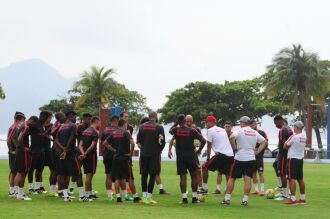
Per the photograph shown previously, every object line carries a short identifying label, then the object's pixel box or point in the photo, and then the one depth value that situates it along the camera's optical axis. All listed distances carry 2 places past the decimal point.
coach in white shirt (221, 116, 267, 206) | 15.36
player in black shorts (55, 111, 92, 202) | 15.59
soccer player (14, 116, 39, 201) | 15.62
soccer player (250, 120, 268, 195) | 18.25
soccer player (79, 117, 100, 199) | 15.66
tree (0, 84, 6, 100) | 61.44
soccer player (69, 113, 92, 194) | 16.28
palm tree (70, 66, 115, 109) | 73.25
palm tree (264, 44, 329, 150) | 68.12
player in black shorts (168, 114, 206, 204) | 15.54
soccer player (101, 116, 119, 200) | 15.94
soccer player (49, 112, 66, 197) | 16.23
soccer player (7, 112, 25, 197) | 16.06
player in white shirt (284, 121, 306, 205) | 15.86
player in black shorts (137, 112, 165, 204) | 15.34
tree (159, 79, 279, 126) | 73.06
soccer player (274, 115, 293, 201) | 16.73
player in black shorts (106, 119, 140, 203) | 15.43
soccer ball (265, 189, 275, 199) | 17.38
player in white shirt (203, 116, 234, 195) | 17.27
